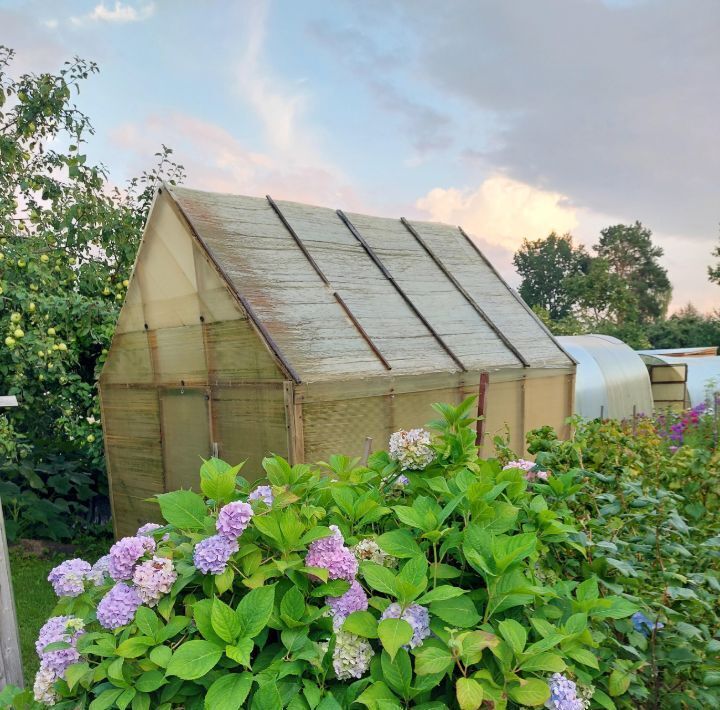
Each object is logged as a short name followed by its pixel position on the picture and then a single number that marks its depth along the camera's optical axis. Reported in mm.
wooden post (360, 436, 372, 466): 2639
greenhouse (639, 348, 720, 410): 13867
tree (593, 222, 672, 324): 42969
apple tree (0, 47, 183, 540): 7176
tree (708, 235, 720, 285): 29828
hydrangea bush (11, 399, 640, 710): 1295
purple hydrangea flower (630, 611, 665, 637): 1670
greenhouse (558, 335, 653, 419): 10023
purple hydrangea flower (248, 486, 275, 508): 1633
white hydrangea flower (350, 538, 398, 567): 1559
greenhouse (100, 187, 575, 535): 4676
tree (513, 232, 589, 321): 48375
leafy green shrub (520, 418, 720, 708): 1625
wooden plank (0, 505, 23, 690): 3240
